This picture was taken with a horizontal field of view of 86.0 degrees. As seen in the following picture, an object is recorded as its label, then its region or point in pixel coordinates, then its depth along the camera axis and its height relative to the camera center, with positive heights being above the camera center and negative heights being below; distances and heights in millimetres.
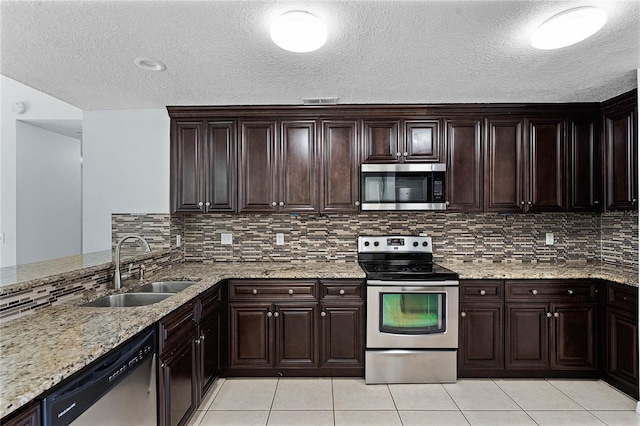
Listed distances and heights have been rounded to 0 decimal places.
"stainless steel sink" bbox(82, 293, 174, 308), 2170 -557
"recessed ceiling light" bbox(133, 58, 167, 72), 2205 +997
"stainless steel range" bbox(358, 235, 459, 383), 2775 -921
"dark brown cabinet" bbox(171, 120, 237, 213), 3189 +457
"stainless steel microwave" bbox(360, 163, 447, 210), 3068 +255
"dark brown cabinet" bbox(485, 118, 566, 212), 3092 +448
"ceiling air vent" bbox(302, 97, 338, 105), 2941 +987
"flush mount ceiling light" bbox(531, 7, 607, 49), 1656 +944
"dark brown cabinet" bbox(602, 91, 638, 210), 2746 +519
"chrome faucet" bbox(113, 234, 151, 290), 2297 -403
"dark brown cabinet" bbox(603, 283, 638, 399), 2494 -943
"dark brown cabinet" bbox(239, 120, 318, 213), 3164 +448
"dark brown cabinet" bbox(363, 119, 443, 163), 3133 +668
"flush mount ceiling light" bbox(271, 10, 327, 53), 1676 +925
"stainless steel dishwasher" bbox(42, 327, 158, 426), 1171 -699
